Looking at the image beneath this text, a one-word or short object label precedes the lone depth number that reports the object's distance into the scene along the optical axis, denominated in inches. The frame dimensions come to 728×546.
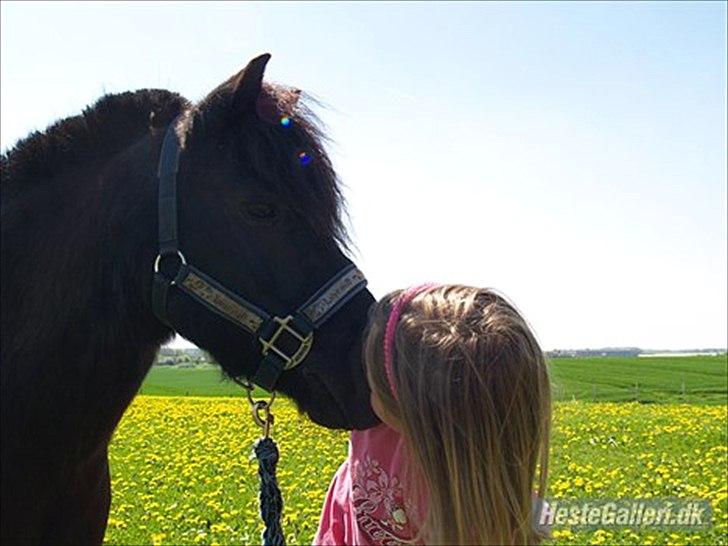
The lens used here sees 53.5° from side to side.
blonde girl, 63.6
